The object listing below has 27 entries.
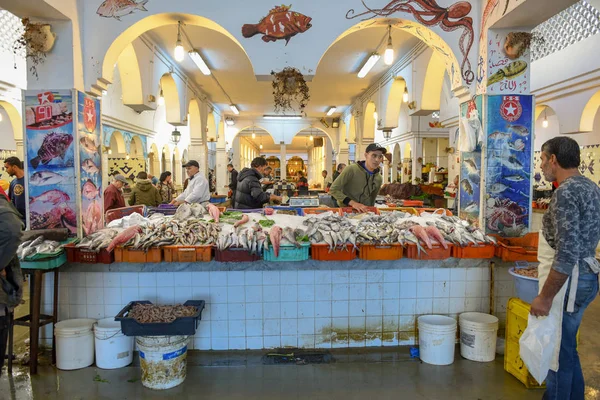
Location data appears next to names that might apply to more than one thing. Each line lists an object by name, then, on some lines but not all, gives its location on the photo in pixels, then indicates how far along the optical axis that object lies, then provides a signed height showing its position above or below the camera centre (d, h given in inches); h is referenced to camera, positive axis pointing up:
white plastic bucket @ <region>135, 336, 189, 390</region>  148.7 -67.0
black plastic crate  146.4 -53.9
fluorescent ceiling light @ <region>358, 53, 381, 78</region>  357.1 +110.3
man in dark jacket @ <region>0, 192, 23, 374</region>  108.6 -25.4
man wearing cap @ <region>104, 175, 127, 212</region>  309.4 -12.5
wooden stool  160.4 -55.9
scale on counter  316.0 -17.0
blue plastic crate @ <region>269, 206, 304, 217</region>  243.1 -18.5
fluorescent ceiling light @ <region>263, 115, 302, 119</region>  866.4 +142.0
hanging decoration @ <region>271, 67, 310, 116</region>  203.6 +51.5
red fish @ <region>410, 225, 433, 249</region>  176.1 -23.8
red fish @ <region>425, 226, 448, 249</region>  177.3 -24.1
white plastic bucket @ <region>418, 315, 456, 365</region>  166.4 -67.8
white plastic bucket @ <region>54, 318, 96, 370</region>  162.9 -68.1
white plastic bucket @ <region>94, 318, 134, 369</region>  163.8 -68.5
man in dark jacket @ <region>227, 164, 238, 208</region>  478.3 +1.0
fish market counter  178.7 -52.0
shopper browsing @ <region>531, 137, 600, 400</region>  108.3 -21.4
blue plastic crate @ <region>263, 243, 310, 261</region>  171.5 -31.1
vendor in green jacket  240.5 -1.9
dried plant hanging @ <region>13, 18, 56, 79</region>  179.9 +63.5
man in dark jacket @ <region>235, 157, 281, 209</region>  279.0 -5.0
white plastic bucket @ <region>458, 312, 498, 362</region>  169.8 -67.7
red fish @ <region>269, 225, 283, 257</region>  169.8 -24.3
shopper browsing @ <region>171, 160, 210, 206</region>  287.5 -5.2
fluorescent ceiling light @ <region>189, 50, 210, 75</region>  347.0 +108.8
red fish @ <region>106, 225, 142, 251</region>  170.2 -24.3
